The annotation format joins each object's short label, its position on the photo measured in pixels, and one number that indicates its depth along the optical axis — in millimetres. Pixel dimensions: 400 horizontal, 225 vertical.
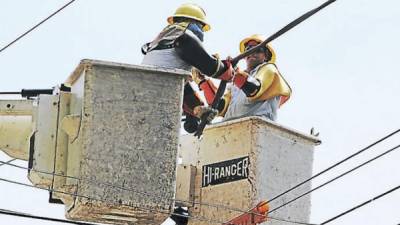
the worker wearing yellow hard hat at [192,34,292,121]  18089
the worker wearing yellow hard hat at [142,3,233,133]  16601
